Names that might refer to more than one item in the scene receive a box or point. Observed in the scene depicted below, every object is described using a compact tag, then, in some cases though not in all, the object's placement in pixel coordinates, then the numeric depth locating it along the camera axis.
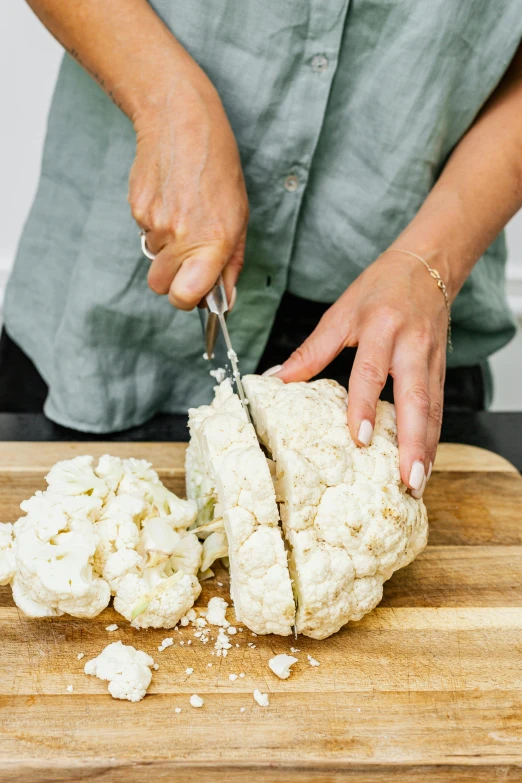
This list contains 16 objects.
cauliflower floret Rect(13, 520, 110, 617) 0.74
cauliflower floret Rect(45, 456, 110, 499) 0.79
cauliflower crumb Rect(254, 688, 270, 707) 0.72
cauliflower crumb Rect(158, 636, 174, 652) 0.75
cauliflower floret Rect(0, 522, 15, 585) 0.77
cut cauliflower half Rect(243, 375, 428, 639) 0.75
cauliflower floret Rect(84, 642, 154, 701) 0.71
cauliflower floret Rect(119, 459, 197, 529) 0.80
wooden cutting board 0.69
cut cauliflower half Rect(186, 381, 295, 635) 0.74
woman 0.81
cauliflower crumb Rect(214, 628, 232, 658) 0.75
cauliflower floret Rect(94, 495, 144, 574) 0.77
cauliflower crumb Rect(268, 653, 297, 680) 0.73
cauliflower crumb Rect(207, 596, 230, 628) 0.77
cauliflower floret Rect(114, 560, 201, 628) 0.75
